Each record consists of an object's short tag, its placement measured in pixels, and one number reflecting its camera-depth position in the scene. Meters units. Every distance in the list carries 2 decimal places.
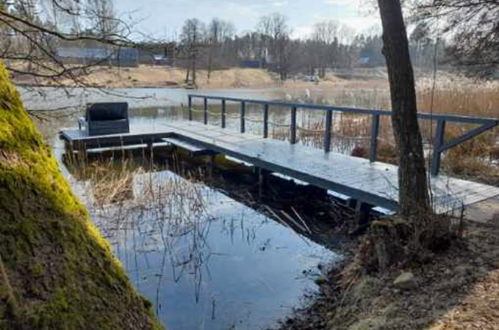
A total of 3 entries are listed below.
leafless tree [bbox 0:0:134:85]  2.88
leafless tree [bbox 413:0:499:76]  5.65
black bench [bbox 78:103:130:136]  8.79
